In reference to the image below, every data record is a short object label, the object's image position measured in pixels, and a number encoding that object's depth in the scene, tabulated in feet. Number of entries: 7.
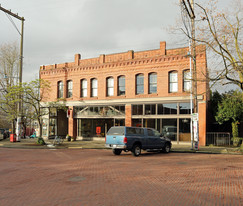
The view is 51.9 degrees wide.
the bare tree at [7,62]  106.42
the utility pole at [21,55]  76.18
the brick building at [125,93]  78.38
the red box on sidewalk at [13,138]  81.35
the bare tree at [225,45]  53.67
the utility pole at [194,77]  57.77
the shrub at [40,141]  75.72
